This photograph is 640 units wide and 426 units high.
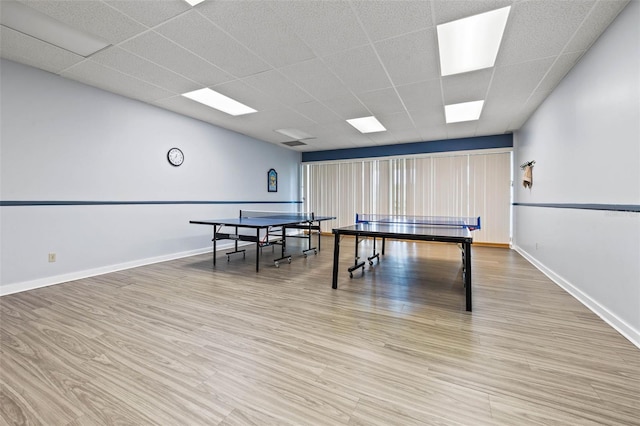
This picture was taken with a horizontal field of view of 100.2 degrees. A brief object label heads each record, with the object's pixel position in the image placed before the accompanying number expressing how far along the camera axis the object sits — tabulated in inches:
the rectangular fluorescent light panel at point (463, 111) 170.7
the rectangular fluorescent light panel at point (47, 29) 89.2
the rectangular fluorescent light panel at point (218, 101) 156.9
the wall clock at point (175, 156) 187.2
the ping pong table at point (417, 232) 97.7
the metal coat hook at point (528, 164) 175.6
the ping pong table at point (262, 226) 148.6
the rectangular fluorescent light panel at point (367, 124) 202.5
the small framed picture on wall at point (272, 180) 285.4
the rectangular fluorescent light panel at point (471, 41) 90.8
